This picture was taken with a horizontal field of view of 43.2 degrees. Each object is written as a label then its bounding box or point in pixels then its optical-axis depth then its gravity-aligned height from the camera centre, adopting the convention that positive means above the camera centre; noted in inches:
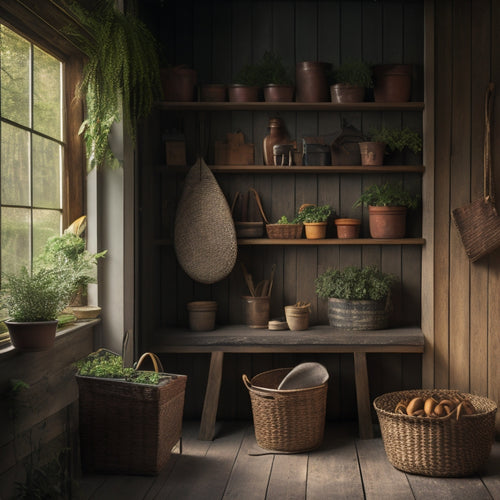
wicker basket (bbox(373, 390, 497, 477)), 121.0 -39.6
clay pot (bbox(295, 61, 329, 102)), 152.5 +38.6
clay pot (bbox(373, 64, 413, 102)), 151.1 +37.9
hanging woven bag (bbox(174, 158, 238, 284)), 152.2 +2.4
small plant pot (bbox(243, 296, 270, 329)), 154.9 -17.5
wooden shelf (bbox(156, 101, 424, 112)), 151.1 +32.4
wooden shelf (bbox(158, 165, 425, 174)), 151.5 +17.1
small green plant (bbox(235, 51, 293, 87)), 154.3 +40.6
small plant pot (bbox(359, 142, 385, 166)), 152.4 +21.0
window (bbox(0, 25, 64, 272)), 105.9 +17.1
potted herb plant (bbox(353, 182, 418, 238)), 151.5 +7.1
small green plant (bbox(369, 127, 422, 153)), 153.7 +24.3
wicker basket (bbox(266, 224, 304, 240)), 153.5 +2.1
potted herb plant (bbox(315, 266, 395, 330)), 148.6 -14.0
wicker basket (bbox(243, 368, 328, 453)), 134.9 -38.3
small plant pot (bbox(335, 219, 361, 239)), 153.9 +2.9
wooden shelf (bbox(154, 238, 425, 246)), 151.6 -0.6
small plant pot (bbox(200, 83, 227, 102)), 154.6 +36.3
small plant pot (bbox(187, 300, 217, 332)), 153.6 -18.2
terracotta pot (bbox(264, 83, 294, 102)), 152.8 +35.8
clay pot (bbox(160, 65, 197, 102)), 153.1 +38.5
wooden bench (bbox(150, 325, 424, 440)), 146.3 -24.8
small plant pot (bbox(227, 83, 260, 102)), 153.5 +35.9
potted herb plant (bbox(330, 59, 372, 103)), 151.3 +37.5
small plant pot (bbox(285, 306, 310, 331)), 152.2 -18.7
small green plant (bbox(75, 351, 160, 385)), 120.6 -25.0
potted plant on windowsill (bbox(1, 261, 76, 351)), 97.7 -10.8
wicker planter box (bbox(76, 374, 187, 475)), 118.3 -34.8
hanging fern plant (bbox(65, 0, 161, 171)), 123.6 +33.9
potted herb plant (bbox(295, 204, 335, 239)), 153.6 +4.8
